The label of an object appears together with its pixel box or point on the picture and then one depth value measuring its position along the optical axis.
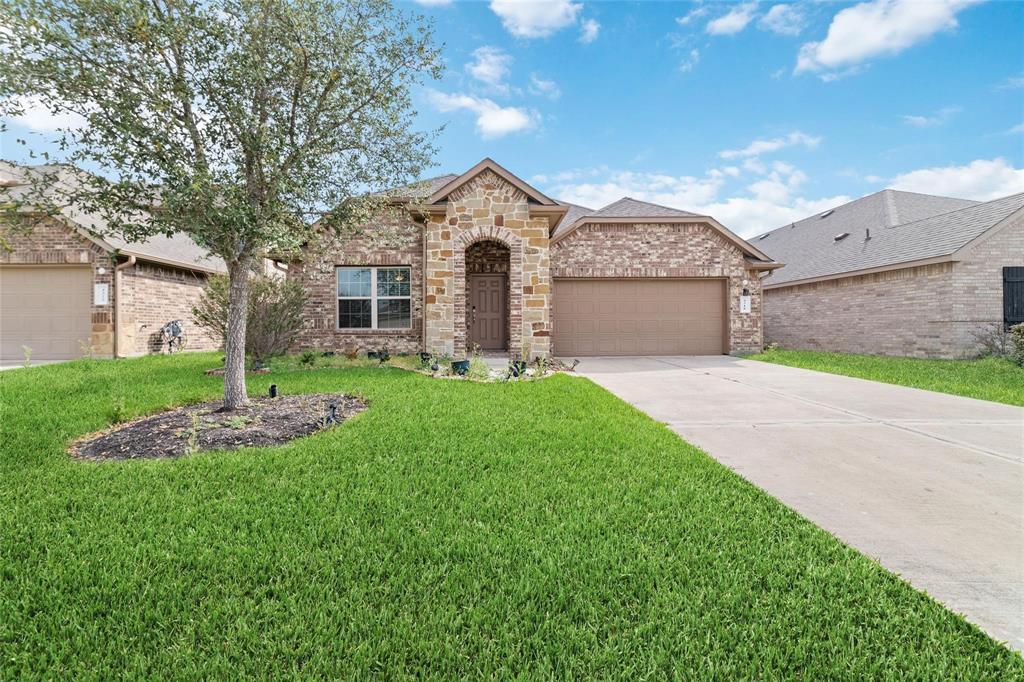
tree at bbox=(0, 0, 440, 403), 4.45
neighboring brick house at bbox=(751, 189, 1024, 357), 12.38
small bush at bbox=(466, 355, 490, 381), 8.42
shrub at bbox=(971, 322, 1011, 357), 12.08
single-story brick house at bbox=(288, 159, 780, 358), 10.58
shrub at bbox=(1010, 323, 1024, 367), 10.90
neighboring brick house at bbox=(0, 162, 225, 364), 12.19
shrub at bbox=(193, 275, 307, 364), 9.42
